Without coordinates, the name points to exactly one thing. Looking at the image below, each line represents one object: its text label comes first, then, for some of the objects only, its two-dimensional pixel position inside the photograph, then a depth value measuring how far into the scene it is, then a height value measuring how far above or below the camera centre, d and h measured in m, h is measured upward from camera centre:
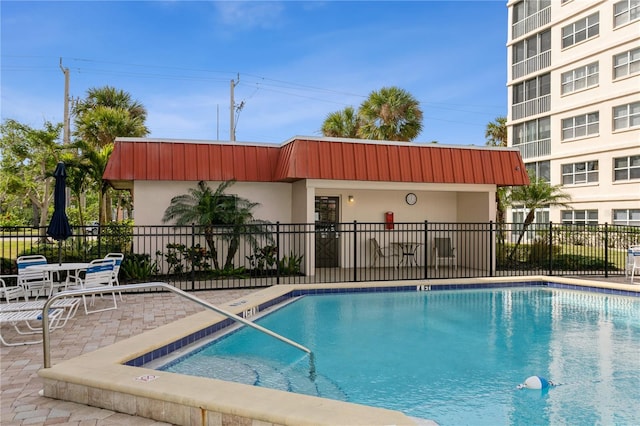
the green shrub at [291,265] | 13.02 -1.39
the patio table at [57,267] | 8.00 -0.89
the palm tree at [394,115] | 22.52 +5.16
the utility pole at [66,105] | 23.06 +6.01
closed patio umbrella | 8.62 +0.11
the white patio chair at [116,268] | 8.98 -0.99
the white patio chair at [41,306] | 6.23 -1.27
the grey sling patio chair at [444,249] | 15.44 -1.12
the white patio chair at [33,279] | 8.05 -1.10
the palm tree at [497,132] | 32.06 +6.07
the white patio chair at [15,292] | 7.69 -1.28
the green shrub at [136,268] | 11.66 -1.29
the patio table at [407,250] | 14.45 -1.12
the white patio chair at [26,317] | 5.84 -1.30
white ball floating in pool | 5.38 -2.02
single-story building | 12.57 +1.25
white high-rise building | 21.75 +6.36
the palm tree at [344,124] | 24.62 +5.16
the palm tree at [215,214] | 12.59 +0.11
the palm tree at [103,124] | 16.17 +4.59
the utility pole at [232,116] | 31.53 +7.21
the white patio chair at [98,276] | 8.04 -1.06
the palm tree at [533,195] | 16.34 +0.77
